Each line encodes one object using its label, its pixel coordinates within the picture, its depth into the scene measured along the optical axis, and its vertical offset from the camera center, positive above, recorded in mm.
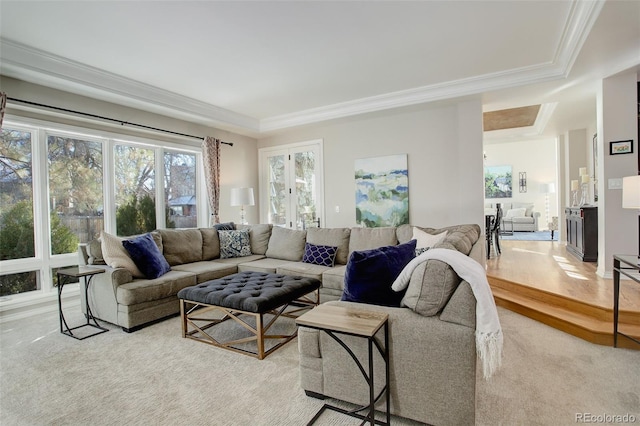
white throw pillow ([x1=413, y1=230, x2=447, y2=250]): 3105 -323
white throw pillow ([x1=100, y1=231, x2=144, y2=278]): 3332 -445
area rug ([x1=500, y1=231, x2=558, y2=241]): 8359 -889
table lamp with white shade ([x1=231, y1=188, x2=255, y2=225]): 5348 +218
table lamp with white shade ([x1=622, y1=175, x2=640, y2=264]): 2564 +81
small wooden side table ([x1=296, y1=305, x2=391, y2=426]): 1537 -580
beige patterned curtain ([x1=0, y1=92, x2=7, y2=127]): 3199 +1109
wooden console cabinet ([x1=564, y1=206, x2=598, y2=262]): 4977 -486
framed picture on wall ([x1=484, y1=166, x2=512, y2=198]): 10797 +784
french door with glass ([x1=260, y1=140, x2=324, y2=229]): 5941 +459
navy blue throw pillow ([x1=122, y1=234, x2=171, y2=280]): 3471 -486
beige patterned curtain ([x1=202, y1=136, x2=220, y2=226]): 5453 +691
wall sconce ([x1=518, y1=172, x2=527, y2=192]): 10562 +761
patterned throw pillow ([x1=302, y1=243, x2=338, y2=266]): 4043 -594
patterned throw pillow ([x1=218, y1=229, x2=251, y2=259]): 4711 -502
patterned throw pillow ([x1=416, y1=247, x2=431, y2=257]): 2994 -412
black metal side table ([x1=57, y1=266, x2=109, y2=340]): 3107 -818
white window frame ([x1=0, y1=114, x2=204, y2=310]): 3623 +131
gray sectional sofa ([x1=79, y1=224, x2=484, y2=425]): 1608 -797
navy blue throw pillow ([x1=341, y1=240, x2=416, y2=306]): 1961 -439
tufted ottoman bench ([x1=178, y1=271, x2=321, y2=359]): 2607 -774
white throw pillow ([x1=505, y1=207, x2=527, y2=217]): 9961 -242
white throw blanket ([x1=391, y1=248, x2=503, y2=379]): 1524 -523
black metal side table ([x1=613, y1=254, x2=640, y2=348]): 2477 -701
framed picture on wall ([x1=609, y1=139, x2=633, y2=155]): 3891 +668
